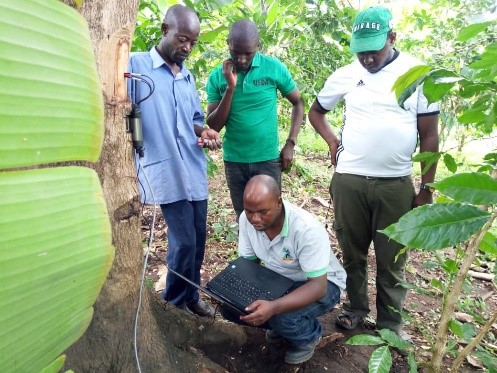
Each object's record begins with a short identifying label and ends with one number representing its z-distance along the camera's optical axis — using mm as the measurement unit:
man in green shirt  2766
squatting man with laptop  1964
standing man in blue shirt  2154
